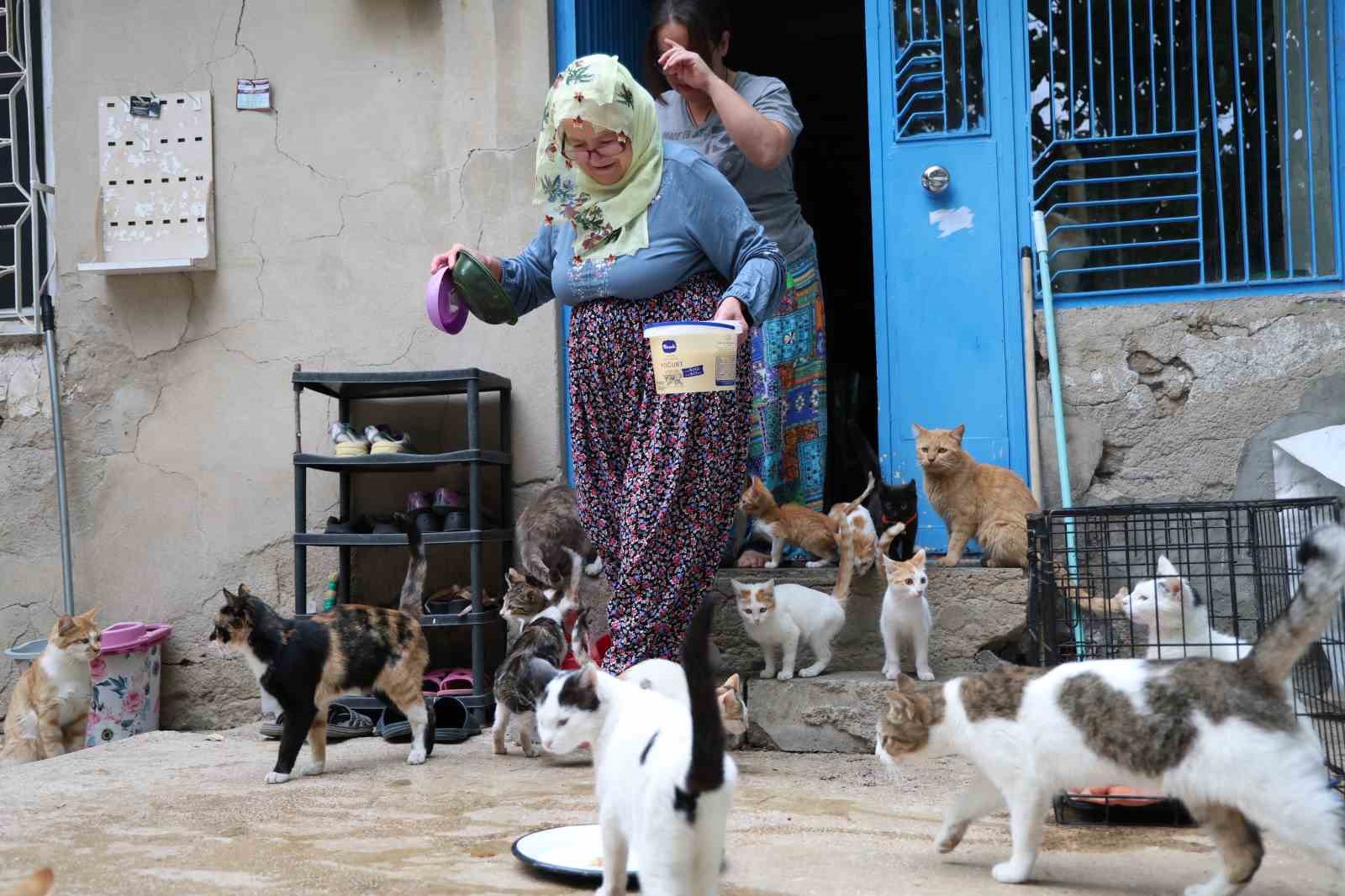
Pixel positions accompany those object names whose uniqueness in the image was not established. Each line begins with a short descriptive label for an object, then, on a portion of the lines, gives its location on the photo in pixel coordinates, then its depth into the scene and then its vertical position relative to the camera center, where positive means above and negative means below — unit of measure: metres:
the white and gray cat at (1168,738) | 2.07 -0.58
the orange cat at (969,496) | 4.12 -0.21
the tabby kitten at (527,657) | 3.84 -0.66
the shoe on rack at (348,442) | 4.65 +0.06
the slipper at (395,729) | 4.22 -0.97
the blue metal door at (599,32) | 4.86 +1.79
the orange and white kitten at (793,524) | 4.36 -0.29
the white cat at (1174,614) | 3.21 -0.51
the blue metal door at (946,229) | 4.56 +0.81
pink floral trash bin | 4.79 -0.88
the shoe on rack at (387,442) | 4.64 +0.06
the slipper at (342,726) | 4.40 -0.98
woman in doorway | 4.19 +0.71
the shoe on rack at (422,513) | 4.61 -0.22
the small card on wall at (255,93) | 5.07 +1.56
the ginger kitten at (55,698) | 4.65 -0.90
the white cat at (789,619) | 3.96 -0.59
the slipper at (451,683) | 4.50 -0.86
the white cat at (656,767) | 1.89 -0.54
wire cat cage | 2.92 -0.44
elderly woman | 3.28 +0.37
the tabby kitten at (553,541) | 4.39 -0.33
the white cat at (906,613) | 3.86 -0.56
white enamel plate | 2.38 -0.83
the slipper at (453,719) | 4.30 -0.96
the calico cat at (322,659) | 3.66 -0.63
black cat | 4.45 -0.26
